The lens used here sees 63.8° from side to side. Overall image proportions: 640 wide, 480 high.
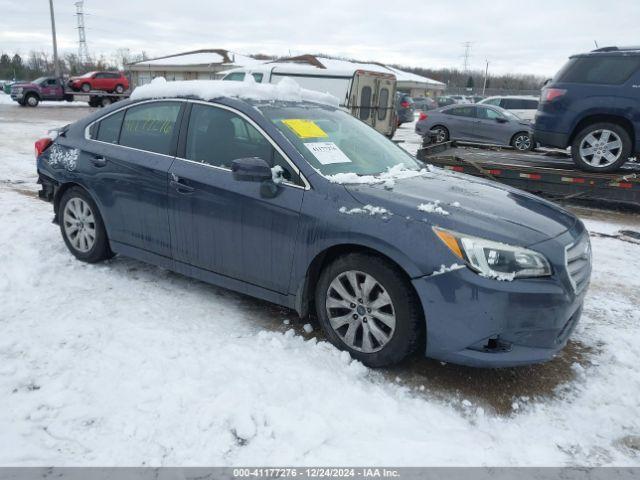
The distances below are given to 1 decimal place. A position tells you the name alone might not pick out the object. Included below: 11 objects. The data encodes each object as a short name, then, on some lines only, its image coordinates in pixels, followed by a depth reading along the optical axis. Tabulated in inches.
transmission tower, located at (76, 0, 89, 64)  3304.6
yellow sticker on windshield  147.4
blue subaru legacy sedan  115.3
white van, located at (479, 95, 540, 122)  788.0
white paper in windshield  142.2
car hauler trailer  304.8
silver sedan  612.1
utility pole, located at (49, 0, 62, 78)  1608.4
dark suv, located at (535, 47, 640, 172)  297.7
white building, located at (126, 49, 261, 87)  1596.9
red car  1283.8
